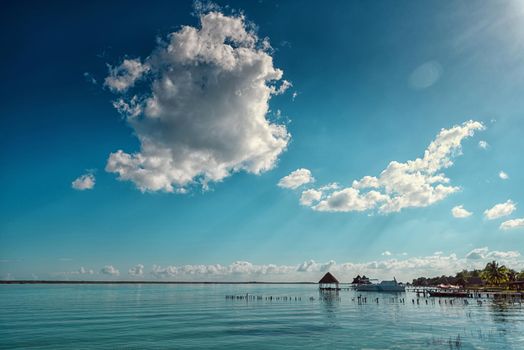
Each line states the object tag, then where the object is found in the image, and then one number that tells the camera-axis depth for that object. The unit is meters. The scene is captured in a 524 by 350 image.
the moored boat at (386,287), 139.25
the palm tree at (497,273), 124.24
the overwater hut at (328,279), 138.30
